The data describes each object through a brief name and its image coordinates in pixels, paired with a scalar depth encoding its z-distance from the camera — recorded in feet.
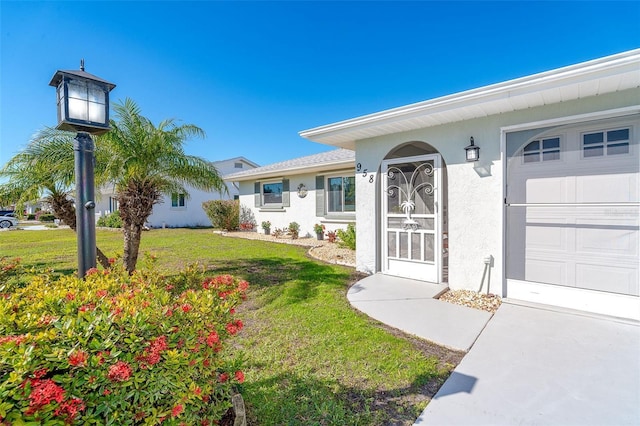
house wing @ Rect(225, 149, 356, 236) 38.78
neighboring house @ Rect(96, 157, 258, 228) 68.08
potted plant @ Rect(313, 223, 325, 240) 41.22
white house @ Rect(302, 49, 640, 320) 13.41
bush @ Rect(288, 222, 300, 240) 44.19
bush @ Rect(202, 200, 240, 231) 54.44
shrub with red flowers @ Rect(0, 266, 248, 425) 4.50
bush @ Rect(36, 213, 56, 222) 101.09
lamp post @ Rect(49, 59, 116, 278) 9.27
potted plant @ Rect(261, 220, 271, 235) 49.44
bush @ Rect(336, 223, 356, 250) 31.76
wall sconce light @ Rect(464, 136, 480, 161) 16.78
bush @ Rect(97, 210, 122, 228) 67.51
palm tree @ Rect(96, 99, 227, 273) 19.88
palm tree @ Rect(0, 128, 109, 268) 19.39
